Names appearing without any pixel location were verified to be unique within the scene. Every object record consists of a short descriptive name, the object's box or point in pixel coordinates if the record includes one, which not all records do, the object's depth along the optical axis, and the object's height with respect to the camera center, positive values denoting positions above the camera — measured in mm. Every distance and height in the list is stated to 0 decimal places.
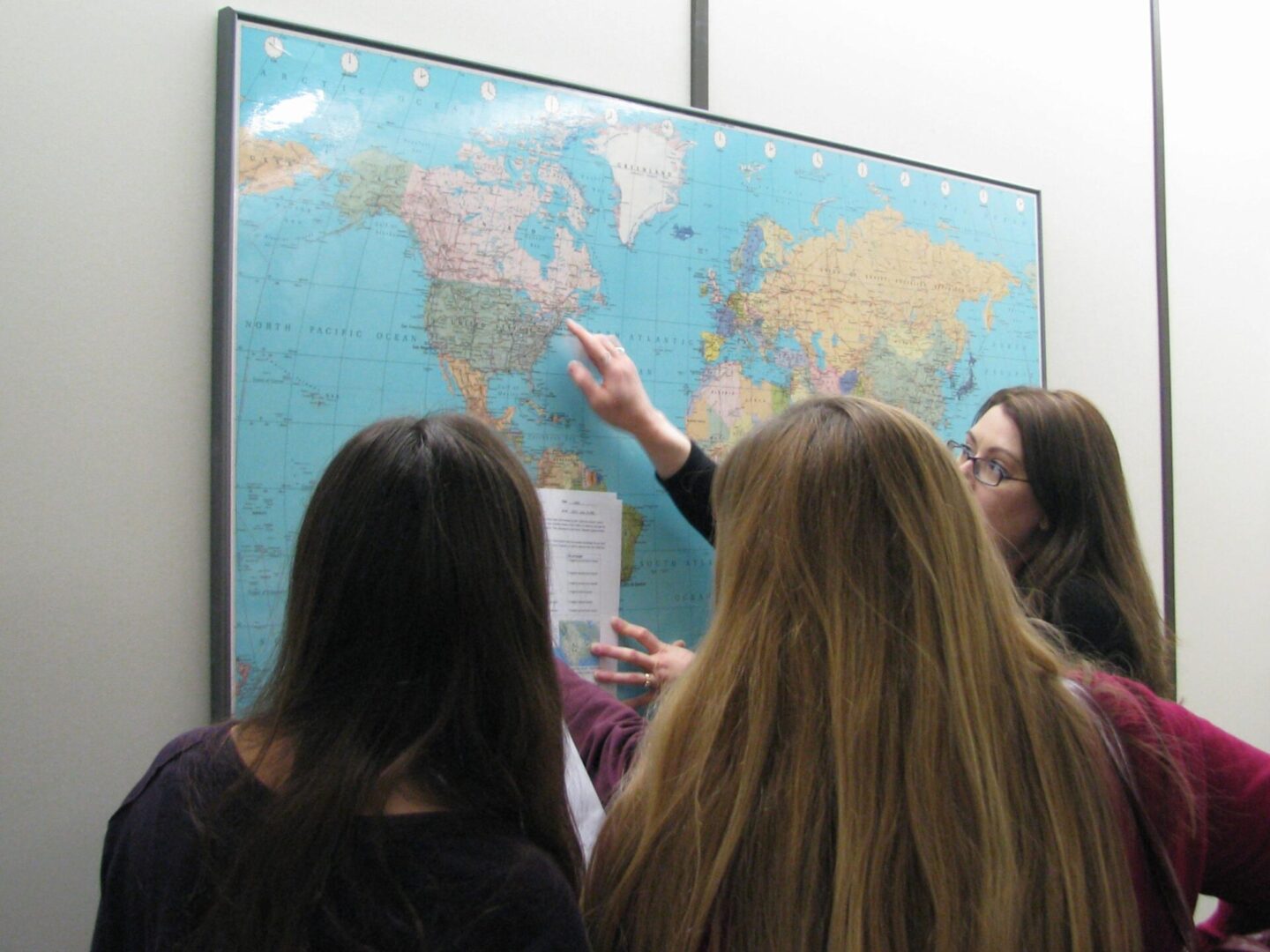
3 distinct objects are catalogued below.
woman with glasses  1380 -22
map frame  1175 +172
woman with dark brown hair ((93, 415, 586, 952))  641 -207
